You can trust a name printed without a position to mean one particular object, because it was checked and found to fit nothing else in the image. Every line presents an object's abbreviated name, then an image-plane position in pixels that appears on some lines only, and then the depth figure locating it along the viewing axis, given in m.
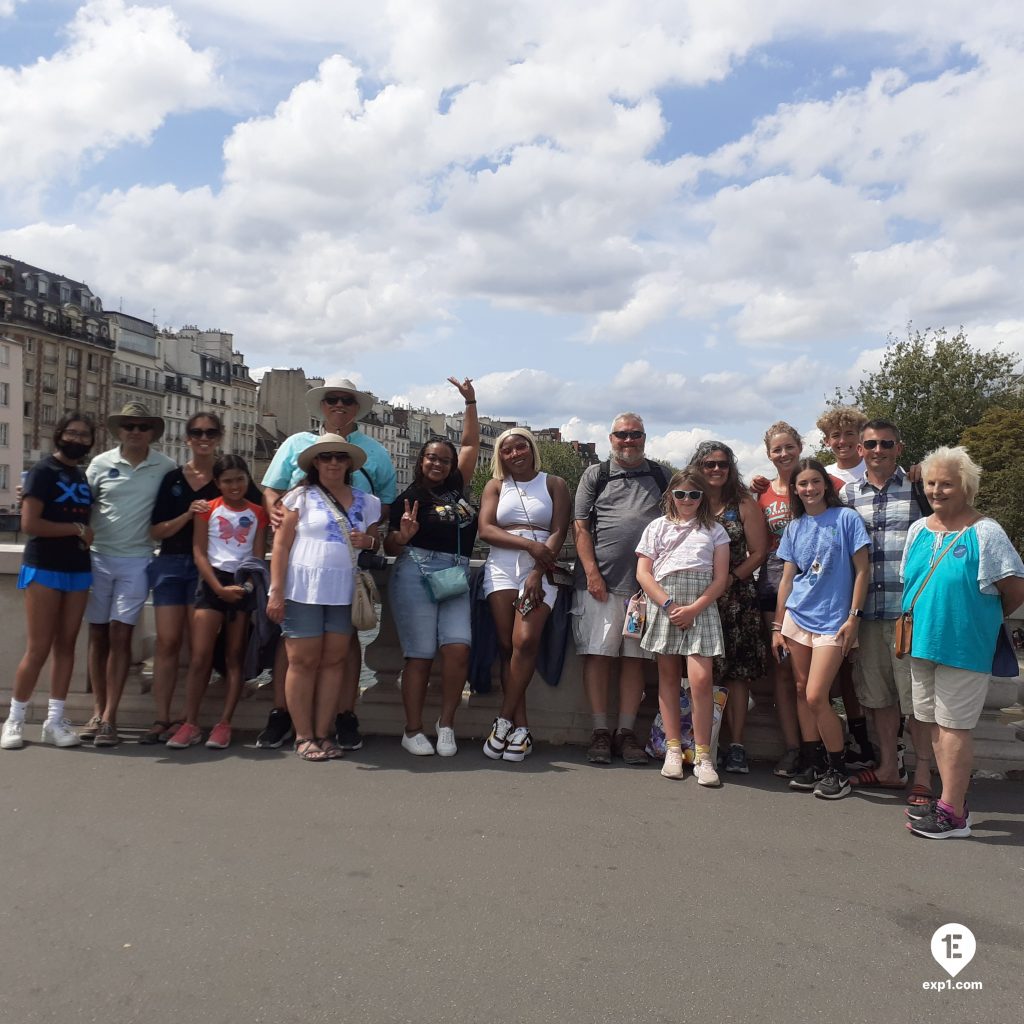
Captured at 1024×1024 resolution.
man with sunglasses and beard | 5.76
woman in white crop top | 5.70
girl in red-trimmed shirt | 5.77
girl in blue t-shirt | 5.13
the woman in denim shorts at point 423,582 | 5.71
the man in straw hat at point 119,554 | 5.89
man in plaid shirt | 5.25
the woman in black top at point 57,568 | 5.62
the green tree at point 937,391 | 44.47
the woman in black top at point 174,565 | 5.87
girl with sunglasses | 5.38
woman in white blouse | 5.46
